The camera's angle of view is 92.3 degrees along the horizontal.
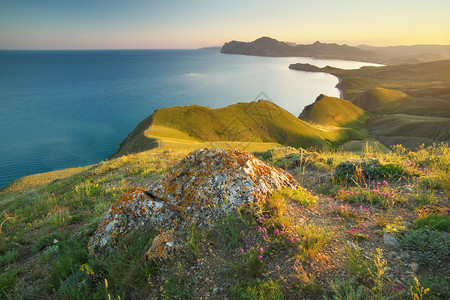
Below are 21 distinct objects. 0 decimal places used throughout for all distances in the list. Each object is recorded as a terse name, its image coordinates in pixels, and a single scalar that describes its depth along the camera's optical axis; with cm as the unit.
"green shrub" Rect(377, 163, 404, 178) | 675
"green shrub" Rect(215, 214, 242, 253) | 400
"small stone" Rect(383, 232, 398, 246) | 374
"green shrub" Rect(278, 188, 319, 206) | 512
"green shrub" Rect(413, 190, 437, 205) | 491
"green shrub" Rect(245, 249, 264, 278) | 340
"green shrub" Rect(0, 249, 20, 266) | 517
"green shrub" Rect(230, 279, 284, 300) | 294
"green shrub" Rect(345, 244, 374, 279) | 310
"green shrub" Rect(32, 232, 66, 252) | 549
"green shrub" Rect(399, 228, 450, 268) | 326
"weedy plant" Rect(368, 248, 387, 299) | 268
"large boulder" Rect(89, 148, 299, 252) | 466
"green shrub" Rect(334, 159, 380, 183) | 690
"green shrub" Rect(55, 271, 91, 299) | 357
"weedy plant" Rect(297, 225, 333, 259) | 351
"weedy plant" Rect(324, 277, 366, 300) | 266
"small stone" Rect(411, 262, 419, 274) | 315
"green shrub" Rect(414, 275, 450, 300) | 268
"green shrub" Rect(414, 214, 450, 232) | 381
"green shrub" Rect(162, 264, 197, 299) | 325
